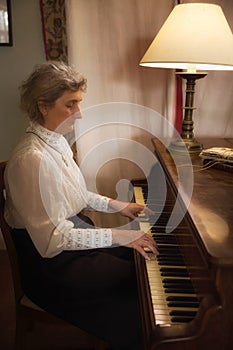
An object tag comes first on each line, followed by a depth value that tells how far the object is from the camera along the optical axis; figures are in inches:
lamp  51.5
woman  46.3
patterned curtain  78.8
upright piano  31.1
